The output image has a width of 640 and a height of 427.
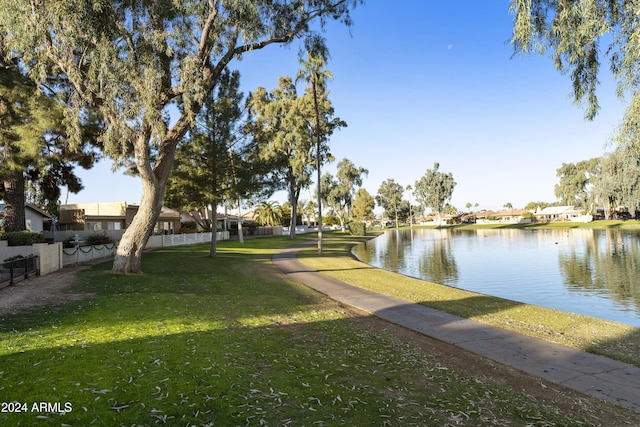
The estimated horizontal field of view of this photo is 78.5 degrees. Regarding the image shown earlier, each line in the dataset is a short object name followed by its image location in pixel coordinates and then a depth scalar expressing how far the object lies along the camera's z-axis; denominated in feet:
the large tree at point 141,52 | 41.55
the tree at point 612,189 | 127.62
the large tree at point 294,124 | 149.89
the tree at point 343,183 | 304.50
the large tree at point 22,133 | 62.03
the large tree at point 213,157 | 87.66
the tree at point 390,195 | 472.03
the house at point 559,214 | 381.62
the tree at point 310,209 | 349.12
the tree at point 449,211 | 619.67
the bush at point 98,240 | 92.65
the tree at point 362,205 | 389.60
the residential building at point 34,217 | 111.55
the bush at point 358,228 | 236.22
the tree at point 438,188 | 385.79
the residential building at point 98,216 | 135.54
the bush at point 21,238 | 66.13
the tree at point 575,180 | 332.14
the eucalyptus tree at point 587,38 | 28.53
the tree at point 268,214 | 251.19
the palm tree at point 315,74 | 107.86
